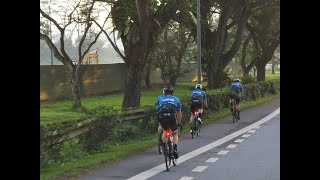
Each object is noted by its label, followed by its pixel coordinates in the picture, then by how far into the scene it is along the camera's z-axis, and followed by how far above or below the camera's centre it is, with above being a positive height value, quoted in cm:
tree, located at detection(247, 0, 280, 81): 4444 +362
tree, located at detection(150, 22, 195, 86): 4834 +211
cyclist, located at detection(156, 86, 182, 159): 1199 -70
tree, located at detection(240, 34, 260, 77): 5038 +198
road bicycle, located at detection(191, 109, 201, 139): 1803 -151
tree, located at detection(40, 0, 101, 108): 3095 +296
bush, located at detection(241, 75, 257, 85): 4591 -30
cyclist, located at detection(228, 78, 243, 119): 2309 -60
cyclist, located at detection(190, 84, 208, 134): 1822 -73
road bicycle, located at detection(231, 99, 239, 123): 2336 -144
